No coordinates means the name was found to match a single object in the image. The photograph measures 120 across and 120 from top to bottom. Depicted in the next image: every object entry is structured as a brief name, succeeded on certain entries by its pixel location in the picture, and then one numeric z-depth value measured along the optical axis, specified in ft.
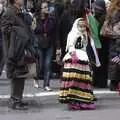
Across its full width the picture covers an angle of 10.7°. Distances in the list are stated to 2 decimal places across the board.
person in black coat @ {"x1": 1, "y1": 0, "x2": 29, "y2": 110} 34.68
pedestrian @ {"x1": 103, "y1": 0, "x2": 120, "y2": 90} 40.65
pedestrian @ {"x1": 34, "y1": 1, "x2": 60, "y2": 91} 41.47
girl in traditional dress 35.27
